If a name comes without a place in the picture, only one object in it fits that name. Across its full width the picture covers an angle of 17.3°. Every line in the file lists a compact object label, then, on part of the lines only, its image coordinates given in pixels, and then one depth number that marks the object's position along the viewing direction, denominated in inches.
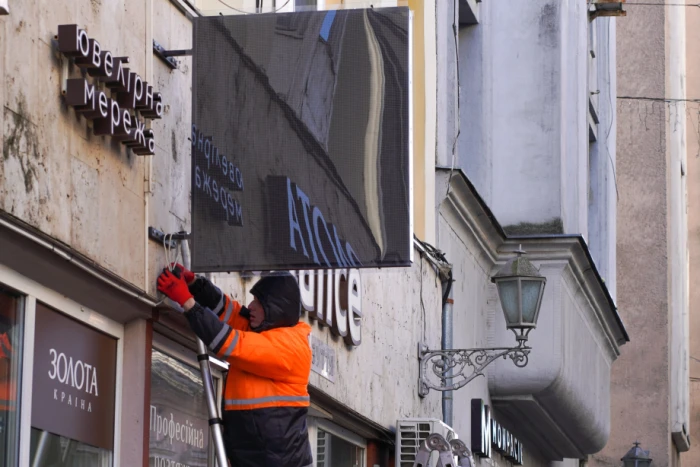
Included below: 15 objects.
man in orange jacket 392.0
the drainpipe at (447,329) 809.3
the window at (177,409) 435.1
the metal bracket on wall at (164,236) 422.6
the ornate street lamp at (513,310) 738.0
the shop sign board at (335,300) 561.6
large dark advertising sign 413.7
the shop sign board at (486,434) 877.9
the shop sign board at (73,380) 373.3
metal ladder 395.2
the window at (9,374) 353.2
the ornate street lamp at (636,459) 1324.7
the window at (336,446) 615.0
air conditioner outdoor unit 692.5
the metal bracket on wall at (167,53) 436.7
